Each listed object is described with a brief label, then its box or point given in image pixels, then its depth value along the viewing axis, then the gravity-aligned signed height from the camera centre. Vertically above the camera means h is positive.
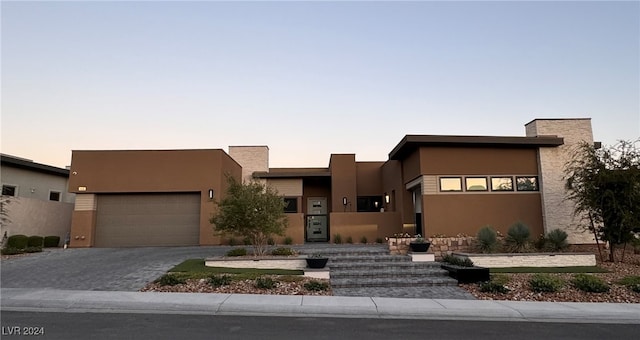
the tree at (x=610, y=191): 12.58 +1.02
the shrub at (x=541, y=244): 13.32 -0.76
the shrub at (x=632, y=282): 9.37 -1.56
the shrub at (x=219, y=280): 9.55 -1.38
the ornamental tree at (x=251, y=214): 12.33 +0.37
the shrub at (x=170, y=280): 9.50 -1.35
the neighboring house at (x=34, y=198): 18.40 +1.59
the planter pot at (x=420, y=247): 12.97 -0.79
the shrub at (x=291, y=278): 9.99 -1.40
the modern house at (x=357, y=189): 15.19 +1.72
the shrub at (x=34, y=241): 17.53 -0.60
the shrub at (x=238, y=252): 12.86 -0.89
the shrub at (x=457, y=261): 11.22 -1.14
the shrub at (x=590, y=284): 9.23 -1.53
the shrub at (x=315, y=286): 9.34 -1.51
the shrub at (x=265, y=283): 9.38 -1.43
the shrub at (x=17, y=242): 16.59 -0.60
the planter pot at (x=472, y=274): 10.24 -1.37
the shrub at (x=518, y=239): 12.91 -0.56
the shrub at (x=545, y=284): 9.21 -1.52
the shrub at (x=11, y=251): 14.99 -0.89
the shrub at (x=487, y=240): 12.96 -0.59
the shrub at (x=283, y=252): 12.62 -0.89
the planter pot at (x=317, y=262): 11.07 -1.07
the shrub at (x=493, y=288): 9.25 -1.59
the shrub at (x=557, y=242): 13.07 -0.68
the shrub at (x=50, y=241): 18.83 -0.66
